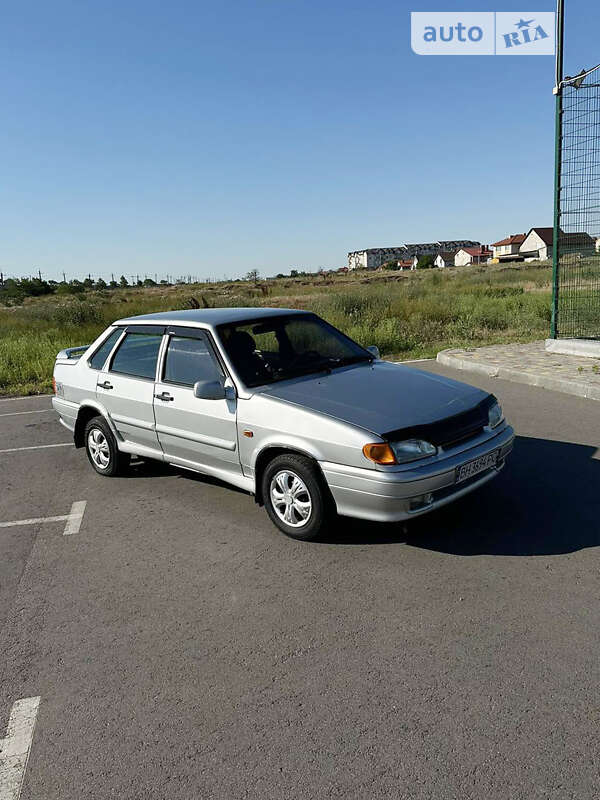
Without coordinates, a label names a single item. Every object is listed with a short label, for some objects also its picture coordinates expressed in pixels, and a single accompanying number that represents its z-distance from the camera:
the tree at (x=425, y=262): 131.88
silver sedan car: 4.17
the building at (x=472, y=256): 129.12
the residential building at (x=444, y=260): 134.88
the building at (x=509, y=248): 112.69
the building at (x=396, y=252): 183.25
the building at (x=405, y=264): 136.24
